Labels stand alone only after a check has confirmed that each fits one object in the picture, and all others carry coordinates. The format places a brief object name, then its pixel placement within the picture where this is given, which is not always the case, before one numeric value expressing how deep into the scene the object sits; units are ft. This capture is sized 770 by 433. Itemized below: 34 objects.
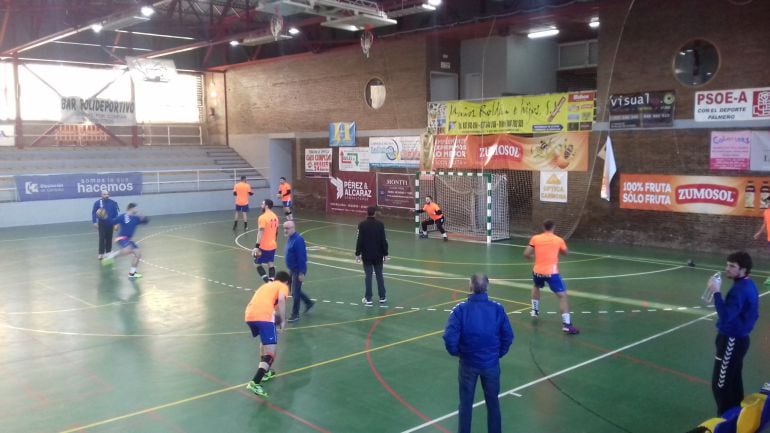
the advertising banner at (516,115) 70.85
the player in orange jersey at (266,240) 44.68
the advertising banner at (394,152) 89.45
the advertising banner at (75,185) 88.74
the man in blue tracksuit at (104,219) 57.41
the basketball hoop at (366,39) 74.43
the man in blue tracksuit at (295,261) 37.73
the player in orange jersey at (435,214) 72.02
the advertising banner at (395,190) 91.72
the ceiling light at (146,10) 65.82
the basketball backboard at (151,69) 97.87
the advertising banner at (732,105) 58.29
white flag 68.28
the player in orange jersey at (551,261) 35.53
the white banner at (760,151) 58.34
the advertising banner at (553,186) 73.19
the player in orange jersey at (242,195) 78.48
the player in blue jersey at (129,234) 51.31
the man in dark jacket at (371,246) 40.57
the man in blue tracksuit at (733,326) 21.80
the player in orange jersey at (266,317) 27.27
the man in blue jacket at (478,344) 20.53
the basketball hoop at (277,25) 62.96
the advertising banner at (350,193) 97.35
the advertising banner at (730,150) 59.57
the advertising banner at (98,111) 102.51
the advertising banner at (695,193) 59.67
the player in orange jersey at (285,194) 85.71
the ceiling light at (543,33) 83.22
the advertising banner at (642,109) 64.08
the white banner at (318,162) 104.12
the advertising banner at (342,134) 98.43
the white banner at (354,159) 97.40
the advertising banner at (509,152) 71.72
